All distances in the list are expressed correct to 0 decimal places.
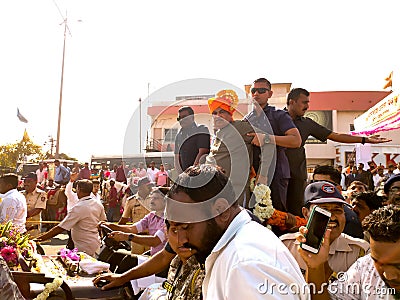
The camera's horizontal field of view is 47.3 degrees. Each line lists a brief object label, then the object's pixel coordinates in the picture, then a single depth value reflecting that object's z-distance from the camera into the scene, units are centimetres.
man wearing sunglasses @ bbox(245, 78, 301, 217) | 399
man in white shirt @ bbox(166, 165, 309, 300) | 154
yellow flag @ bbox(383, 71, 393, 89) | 1294
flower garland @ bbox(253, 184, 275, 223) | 363
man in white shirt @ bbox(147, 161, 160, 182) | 1033
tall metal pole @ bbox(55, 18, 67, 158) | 2483
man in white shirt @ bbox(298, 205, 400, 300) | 213
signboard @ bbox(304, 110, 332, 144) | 2910
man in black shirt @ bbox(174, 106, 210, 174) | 456
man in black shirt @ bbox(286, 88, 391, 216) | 431
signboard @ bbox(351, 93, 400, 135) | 753
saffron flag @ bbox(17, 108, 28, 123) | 2002
